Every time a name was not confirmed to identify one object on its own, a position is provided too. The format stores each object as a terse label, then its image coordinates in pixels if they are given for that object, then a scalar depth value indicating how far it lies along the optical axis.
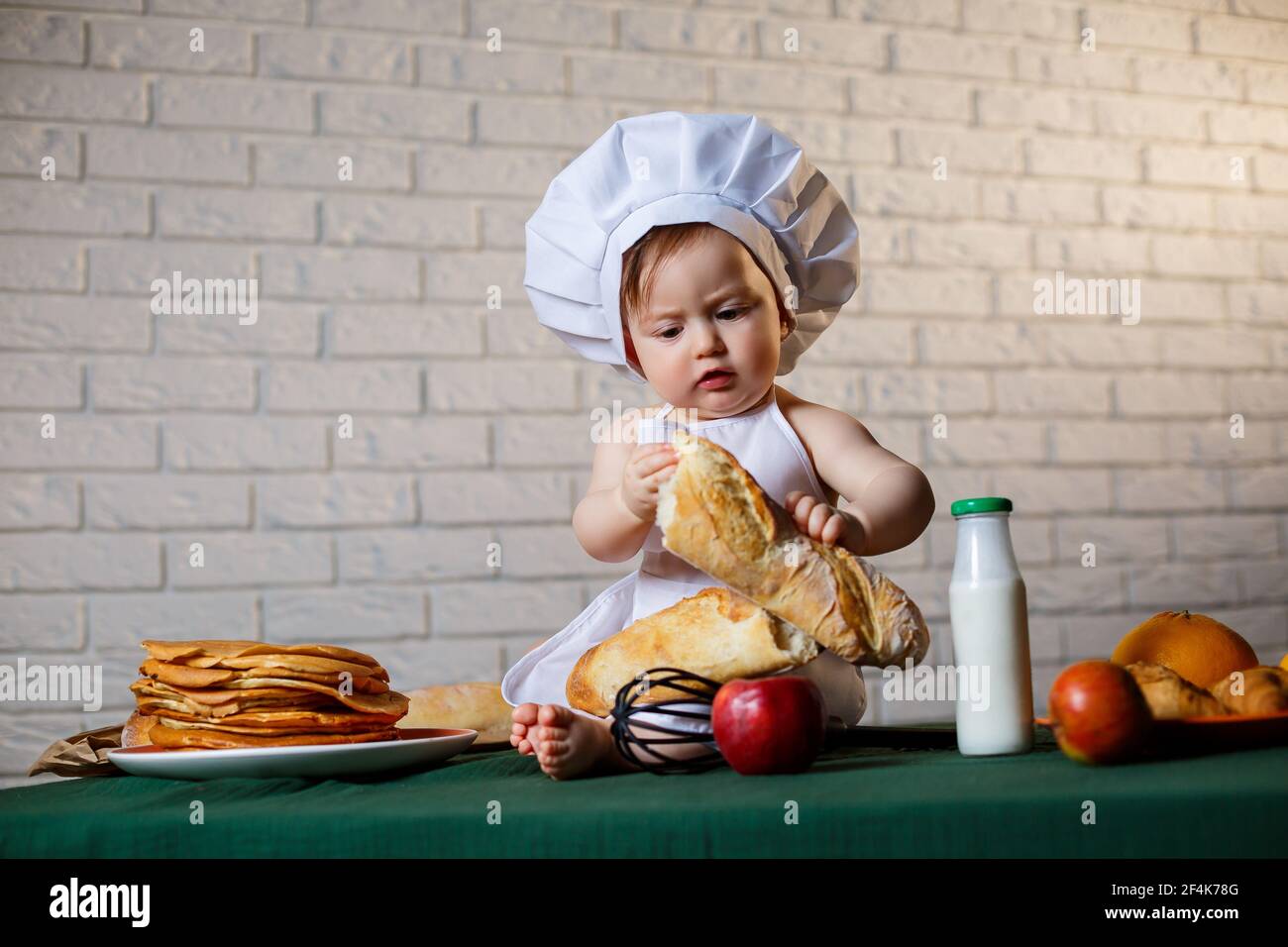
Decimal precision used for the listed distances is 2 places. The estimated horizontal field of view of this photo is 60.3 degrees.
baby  1.06
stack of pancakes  0.93
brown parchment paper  1.04
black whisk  0.86
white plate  0.85
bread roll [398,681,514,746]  1.31
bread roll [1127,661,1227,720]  0.81
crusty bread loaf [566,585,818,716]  0.87
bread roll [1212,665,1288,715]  0.84
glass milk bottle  0.86
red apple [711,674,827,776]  0.79
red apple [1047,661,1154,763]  0.76
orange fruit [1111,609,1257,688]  0.97
